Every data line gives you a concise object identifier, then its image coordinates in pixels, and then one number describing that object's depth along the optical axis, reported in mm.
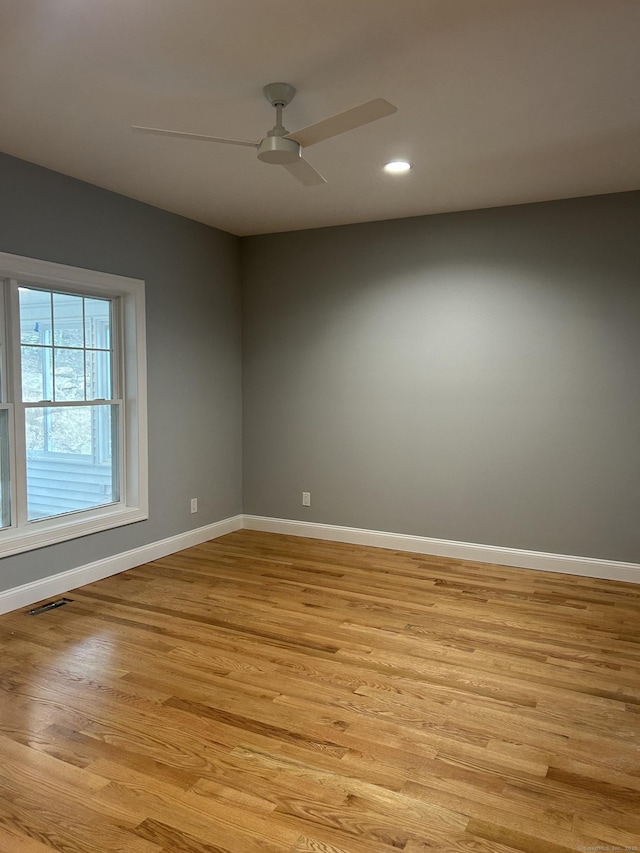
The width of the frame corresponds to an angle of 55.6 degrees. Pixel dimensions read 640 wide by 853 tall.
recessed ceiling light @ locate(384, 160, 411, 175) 3502
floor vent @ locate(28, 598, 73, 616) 3526
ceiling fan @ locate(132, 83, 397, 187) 2252
